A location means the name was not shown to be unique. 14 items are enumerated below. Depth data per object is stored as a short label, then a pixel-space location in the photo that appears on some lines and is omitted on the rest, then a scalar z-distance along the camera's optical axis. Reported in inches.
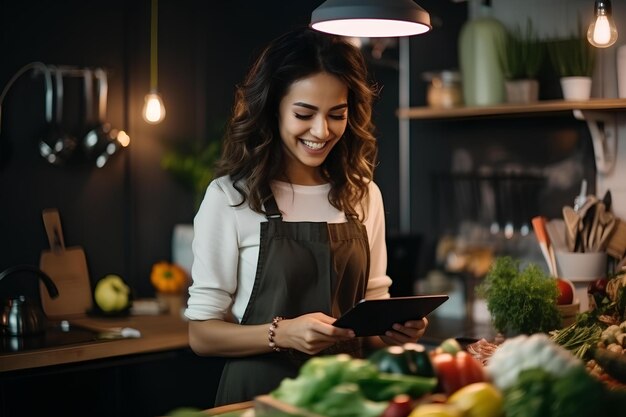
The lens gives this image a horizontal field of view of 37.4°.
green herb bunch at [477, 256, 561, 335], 118.3
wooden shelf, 140.8
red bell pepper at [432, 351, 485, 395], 68.0
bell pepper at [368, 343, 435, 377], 66.3
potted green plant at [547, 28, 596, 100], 145.5
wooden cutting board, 168.4
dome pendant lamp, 88.3
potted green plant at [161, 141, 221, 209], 190.5
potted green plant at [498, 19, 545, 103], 153.7
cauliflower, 68.2
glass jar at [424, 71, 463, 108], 164.1
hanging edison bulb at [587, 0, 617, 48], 116.0
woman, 103.3
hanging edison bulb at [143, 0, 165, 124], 188.1
